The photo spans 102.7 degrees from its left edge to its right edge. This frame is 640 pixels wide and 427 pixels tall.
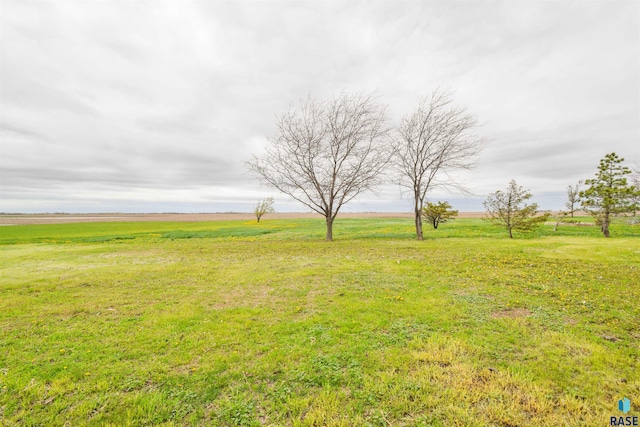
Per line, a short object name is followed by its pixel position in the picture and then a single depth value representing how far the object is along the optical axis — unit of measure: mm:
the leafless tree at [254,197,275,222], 63188
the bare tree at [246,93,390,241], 23469
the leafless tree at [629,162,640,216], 24111
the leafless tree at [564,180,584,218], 46112
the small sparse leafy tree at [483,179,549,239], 25062
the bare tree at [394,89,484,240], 22594
